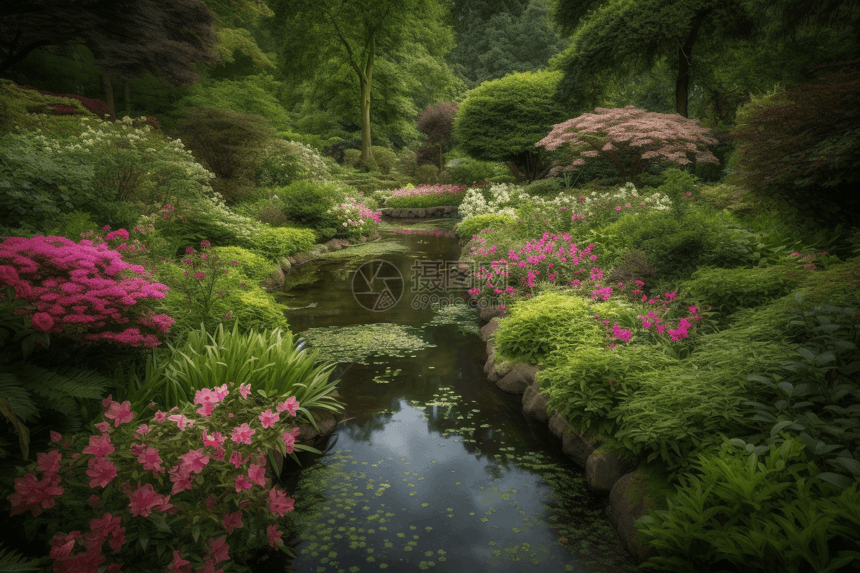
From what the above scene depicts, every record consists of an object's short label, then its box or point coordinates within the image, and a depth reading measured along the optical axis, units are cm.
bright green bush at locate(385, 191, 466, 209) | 1959
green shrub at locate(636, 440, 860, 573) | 178
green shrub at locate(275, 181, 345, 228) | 1207
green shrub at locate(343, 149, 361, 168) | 2566
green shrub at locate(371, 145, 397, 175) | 2688
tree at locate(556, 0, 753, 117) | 1261
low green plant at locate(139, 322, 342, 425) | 312
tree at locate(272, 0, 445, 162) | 2239
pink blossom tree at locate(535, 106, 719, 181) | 1080
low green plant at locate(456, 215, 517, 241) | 1009
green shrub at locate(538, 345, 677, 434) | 331
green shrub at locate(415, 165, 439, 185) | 2403
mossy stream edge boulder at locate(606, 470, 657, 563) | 248
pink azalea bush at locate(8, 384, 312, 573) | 178
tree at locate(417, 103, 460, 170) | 2672
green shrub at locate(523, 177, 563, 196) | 1435
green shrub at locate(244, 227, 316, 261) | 900
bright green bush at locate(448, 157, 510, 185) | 2202
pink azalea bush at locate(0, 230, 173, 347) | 227
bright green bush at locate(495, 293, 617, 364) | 433
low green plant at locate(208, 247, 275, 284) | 720
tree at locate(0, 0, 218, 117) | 738
